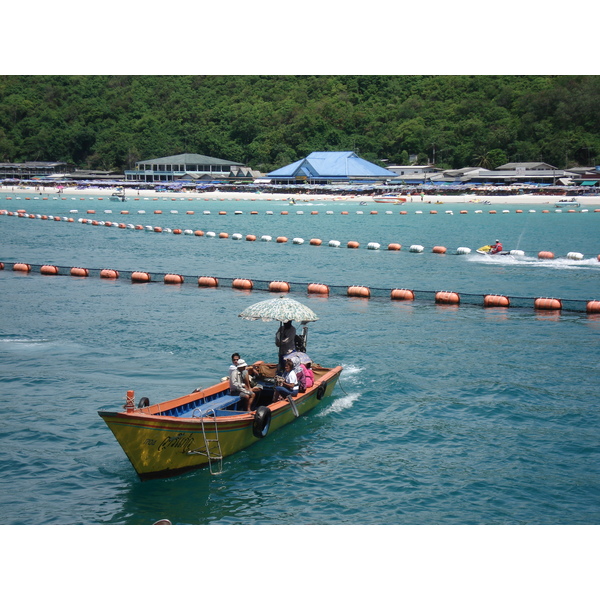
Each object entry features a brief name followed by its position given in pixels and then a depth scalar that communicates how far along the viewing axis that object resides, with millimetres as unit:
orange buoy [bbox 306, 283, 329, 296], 41053
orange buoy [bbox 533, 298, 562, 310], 37094
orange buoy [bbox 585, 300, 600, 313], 36188
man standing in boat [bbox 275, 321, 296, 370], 21422
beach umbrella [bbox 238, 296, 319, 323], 21828
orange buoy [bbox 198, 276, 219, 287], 43844
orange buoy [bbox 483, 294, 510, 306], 37812
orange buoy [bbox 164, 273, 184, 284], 44938
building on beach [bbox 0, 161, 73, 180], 180875
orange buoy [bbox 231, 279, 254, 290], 42781
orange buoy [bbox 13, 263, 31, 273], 49859
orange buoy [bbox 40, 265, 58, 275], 48500
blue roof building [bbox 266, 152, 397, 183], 164625
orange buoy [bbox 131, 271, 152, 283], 45406
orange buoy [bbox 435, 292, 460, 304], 38594
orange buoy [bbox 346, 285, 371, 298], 40625
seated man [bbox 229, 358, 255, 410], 19978
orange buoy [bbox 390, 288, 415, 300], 39625
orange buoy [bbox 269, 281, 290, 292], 41497
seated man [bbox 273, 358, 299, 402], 20641
